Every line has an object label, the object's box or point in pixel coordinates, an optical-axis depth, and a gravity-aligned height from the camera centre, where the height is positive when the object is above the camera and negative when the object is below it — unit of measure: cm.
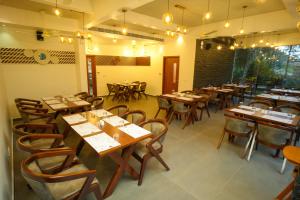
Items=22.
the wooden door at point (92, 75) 782 -18
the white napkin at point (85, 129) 217 -82
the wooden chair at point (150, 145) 220 -108
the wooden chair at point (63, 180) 130 -107
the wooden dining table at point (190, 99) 429 -71
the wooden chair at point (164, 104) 454 -89
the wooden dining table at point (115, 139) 191 -84
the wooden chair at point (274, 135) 245 -94
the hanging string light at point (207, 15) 283 +107
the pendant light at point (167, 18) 269 +95
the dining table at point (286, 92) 562 -57
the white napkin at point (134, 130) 215 -82
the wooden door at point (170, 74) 731 -2
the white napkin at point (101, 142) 180 -84
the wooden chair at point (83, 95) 472 -74
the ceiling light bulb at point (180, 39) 680 +148
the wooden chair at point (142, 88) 802 -78
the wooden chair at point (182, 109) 419 -94
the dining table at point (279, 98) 442 -65
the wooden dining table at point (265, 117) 266 -74
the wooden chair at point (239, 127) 287 -95
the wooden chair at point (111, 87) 757 -74
